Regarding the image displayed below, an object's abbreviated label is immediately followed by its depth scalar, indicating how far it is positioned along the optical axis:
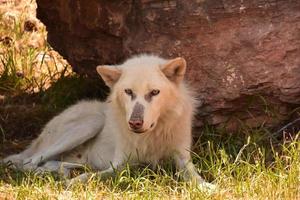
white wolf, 12.87
